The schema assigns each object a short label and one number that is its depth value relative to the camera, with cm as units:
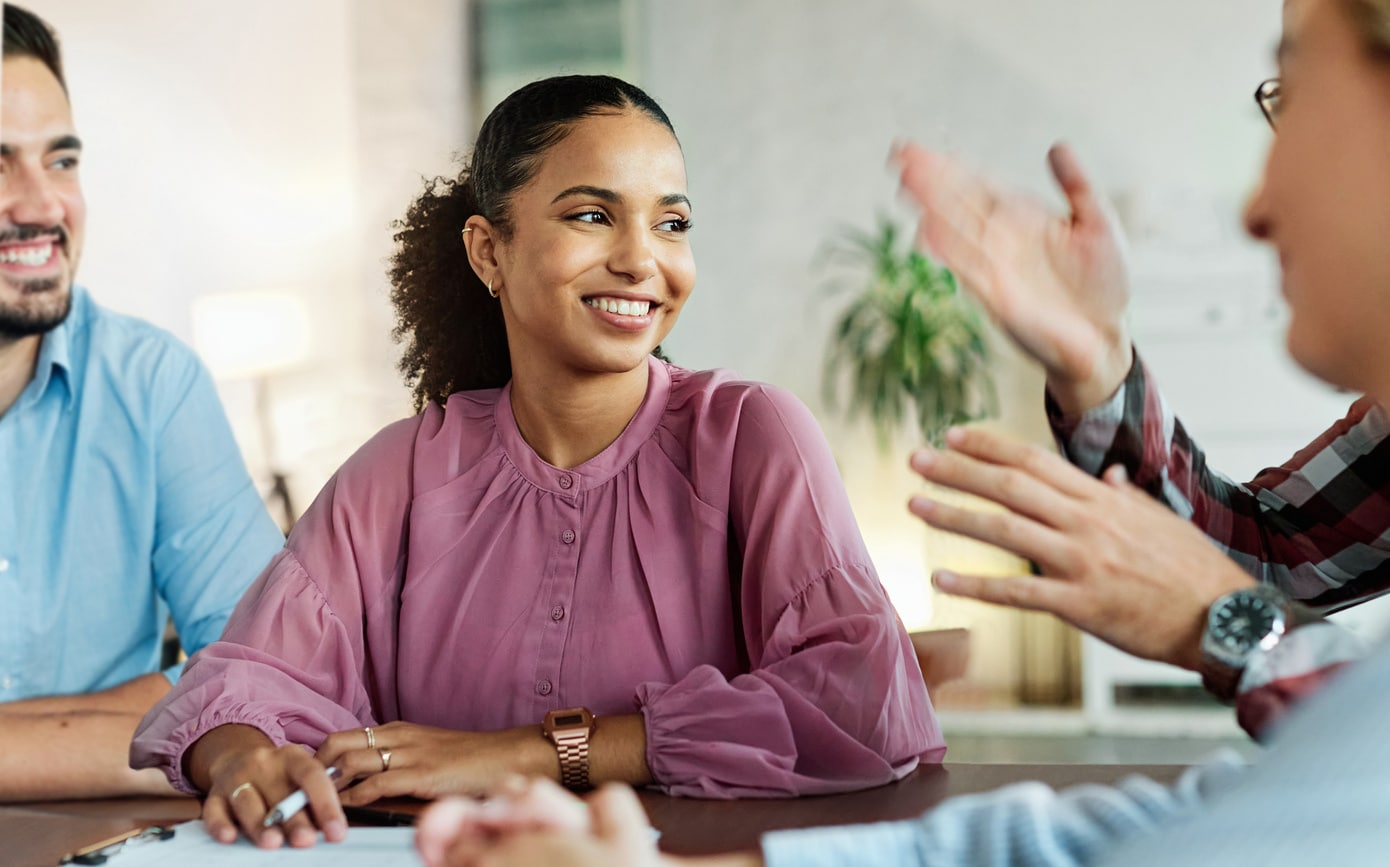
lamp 379
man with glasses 46
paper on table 94
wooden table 100
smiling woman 119
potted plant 470
